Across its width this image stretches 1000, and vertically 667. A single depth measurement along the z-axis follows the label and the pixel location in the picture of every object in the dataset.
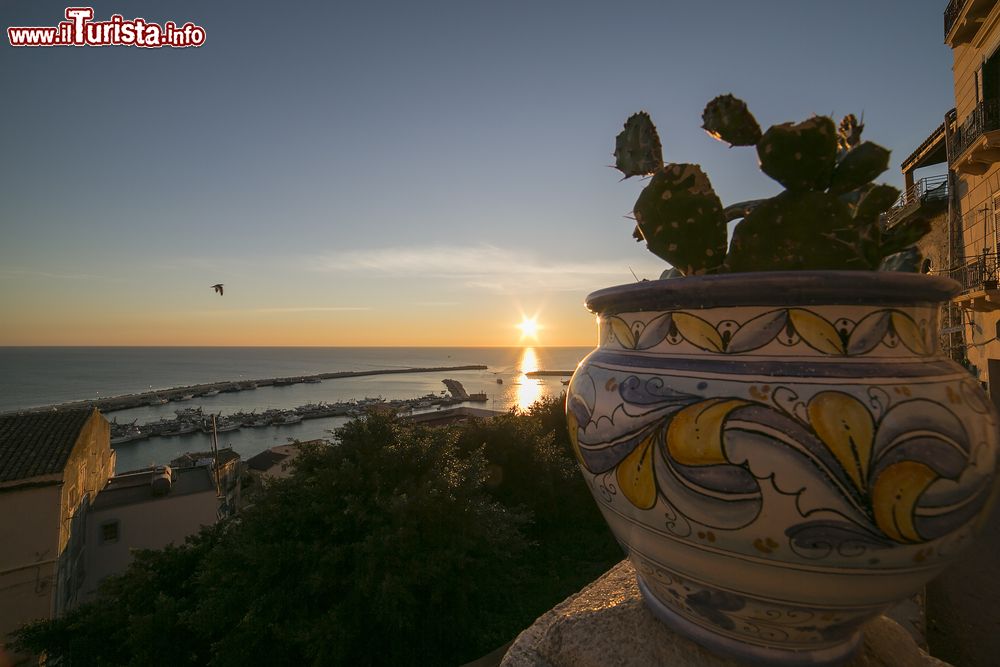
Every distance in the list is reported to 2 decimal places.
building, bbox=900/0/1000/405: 8.28
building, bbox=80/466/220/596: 15.14
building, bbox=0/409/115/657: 11.27
